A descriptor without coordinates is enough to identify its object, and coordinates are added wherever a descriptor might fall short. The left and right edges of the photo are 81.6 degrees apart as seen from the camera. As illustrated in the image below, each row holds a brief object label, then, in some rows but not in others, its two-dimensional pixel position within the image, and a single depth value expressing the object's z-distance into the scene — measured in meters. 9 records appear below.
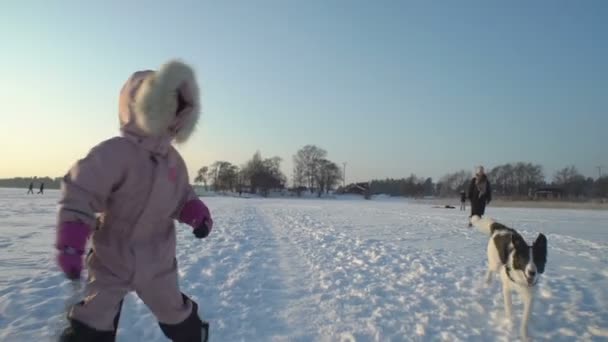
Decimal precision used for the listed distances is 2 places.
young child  1.68
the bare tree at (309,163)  97.31
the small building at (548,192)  82.44
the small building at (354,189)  110.30
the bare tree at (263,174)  89.25
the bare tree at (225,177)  96.12
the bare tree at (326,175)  96.88
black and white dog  3.40
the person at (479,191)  10.12
